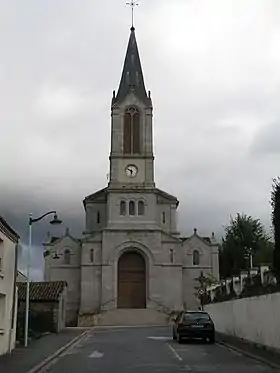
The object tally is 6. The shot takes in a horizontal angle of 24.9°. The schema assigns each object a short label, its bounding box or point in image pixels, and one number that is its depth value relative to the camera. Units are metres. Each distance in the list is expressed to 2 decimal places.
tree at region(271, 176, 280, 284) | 20.77
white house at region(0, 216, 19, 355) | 22.04
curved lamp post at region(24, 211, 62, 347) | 26.59
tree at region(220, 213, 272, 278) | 81.19
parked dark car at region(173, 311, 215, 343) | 30.31
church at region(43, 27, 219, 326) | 64.44
